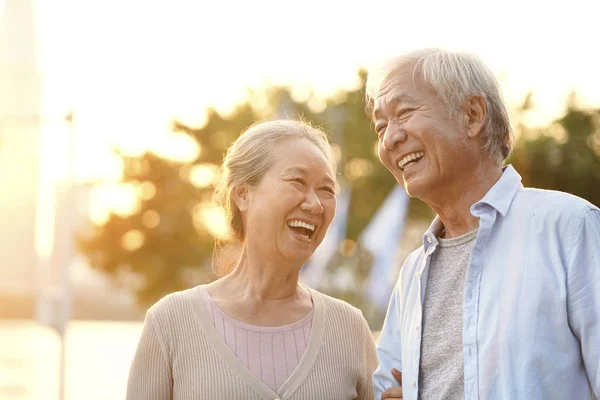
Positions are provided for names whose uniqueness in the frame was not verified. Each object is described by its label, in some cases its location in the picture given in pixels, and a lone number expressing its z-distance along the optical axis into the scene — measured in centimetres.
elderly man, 248
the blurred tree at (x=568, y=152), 2575
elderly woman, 320
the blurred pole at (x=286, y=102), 2570
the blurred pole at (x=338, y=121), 2539
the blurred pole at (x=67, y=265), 732
